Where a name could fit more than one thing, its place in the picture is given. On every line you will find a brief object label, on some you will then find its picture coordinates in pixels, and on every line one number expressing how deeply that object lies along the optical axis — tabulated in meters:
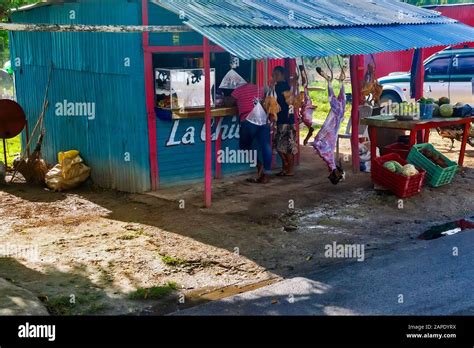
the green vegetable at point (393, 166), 10.48
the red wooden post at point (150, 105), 10.37
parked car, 17.36
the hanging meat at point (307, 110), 12.48
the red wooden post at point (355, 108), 12.12
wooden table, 11.30
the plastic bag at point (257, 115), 10.97
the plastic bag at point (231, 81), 11.59
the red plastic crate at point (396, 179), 10.31
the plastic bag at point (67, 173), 11.54
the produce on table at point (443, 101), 12.75
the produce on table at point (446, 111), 12.09
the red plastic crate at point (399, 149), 11.81
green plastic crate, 10.96
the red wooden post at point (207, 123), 9.41
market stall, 9.81
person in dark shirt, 11.36
